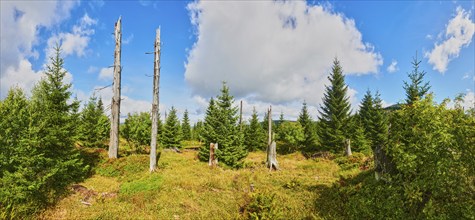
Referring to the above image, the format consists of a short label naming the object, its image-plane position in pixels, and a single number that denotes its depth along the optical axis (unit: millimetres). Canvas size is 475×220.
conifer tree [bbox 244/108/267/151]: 40625
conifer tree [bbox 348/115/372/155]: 32725
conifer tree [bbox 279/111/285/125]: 51441
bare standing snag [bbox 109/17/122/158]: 19328
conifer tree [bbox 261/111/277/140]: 46844
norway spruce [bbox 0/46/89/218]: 9812
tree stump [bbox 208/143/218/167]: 21141
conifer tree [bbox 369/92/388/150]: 35656
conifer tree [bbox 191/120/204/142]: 60625
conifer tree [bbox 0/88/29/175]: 10109
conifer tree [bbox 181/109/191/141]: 56781
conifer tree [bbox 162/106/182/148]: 34562
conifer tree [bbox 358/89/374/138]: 37594
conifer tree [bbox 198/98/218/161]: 22969
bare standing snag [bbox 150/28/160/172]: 18859
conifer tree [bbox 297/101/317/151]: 36594
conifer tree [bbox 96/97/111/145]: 29422
